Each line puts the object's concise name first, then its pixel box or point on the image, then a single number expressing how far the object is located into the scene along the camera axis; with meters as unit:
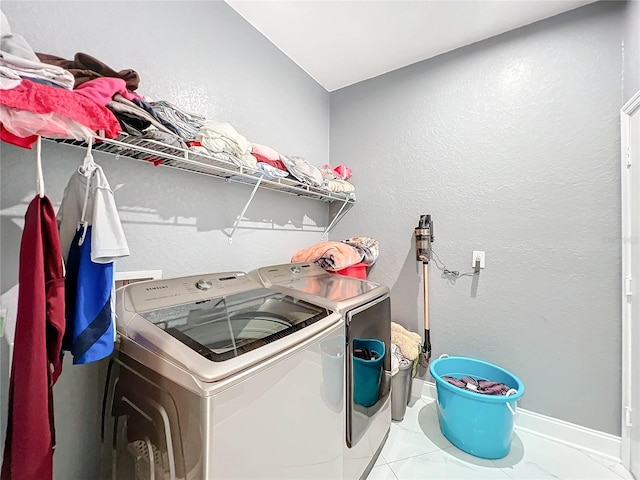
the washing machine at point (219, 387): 0.69
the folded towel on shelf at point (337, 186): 2.12
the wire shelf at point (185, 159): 1.03
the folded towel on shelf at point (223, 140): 1.25
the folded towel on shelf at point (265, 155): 1.60
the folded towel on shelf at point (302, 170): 1.75
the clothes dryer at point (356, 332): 1.27
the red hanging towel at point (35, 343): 0.70
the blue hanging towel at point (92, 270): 0.78
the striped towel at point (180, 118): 1.07
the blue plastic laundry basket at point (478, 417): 1.54
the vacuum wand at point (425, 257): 2.03
